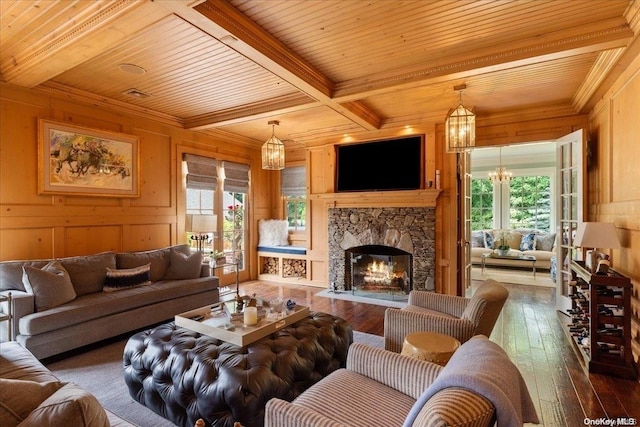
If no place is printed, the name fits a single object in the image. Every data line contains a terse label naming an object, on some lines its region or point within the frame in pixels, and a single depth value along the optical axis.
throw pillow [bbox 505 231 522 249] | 7.76
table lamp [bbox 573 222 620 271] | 2.84
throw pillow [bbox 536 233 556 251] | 7.27
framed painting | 3.59
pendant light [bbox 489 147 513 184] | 7.65
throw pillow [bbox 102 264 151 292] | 3.58
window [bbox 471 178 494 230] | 8.90
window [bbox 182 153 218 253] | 5.21
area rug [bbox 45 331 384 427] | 2.12
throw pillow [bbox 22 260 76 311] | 2.91
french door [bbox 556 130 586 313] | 3.88
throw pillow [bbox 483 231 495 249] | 7.89
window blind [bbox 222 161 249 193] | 5.88
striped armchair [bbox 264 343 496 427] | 0.96
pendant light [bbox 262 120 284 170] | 4.47
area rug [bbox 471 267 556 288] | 6.08
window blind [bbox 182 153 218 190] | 5.18
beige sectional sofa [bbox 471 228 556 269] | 6.98
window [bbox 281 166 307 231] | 6.56
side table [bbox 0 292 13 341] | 2.72
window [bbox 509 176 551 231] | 8.22
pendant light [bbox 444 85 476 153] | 3.21
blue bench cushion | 6.19
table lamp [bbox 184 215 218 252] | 4.86
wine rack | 2.59
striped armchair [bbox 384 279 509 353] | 2.33
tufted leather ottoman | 1.78
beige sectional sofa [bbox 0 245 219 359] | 2.81
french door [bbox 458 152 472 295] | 4.78
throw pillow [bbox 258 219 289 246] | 6.58
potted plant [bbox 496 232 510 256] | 7.02
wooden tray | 2.23
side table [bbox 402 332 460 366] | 2.00
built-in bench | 6.27
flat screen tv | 5.01
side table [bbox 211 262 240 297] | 5.05
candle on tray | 2.45
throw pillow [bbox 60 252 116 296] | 3.40
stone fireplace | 4.88
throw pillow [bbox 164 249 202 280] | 4.25
